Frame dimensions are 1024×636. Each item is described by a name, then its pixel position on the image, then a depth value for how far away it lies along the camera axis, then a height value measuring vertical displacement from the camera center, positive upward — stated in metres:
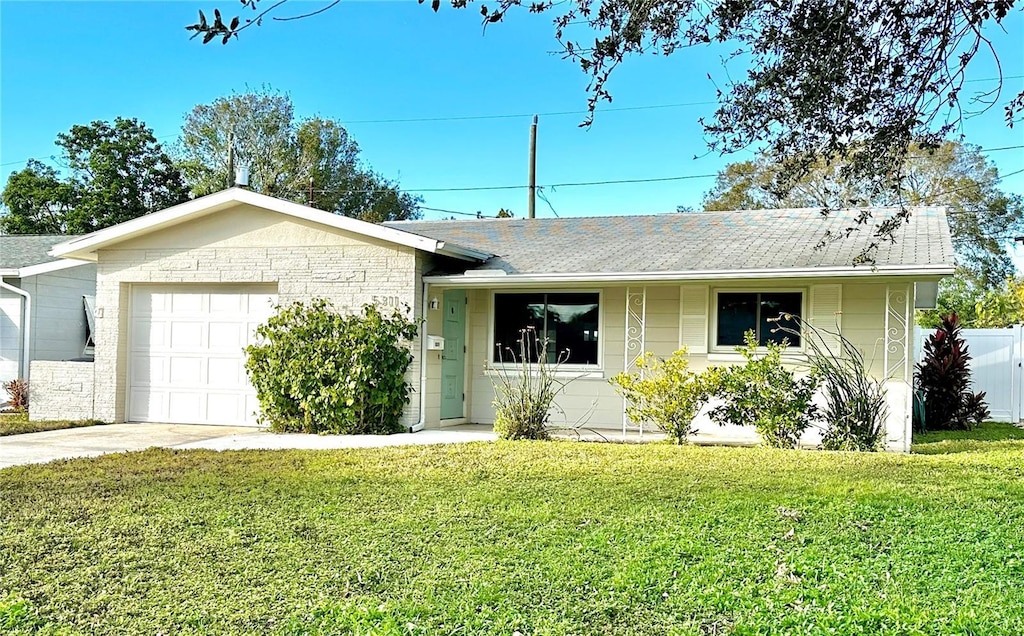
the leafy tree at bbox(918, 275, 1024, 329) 20.31 +1.26
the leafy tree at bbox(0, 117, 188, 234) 31.50 +5.93
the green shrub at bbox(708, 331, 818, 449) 9.74 -0.50
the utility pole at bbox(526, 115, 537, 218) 25.89 +5.50
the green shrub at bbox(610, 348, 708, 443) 10.05 -0.53
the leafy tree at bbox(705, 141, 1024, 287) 29.41 +5.62
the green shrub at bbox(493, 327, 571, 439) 10.23 -0.72
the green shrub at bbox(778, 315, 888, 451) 9.46 -0.58
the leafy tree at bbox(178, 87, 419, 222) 35.44 +8.36
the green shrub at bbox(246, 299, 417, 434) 11.18 -0.34
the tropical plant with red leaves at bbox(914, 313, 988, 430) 14.05 -0.47
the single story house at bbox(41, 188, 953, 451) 11.17 +0.79
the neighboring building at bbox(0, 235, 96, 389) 15.57 +0.51
